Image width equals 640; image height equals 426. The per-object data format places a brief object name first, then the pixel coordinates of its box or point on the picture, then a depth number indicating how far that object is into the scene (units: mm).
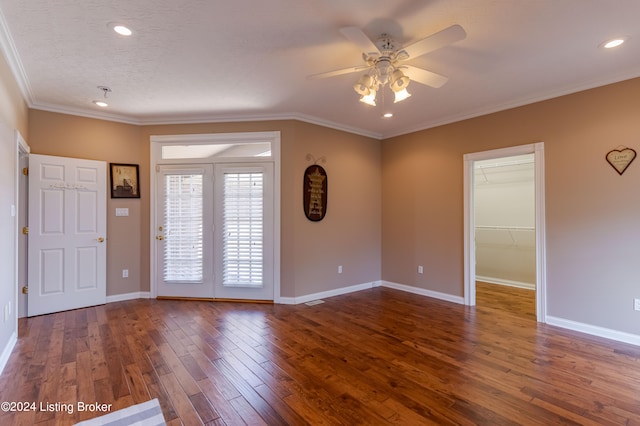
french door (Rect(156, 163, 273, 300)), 4496
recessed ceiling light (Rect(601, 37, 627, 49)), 2533
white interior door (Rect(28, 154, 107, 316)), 3883
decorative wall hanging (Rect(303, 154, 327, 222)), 4595
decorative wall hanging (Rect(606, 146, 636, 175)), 3117
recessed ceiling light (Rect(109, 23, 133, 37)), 2359
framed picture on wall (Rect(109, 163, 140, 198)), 4477
